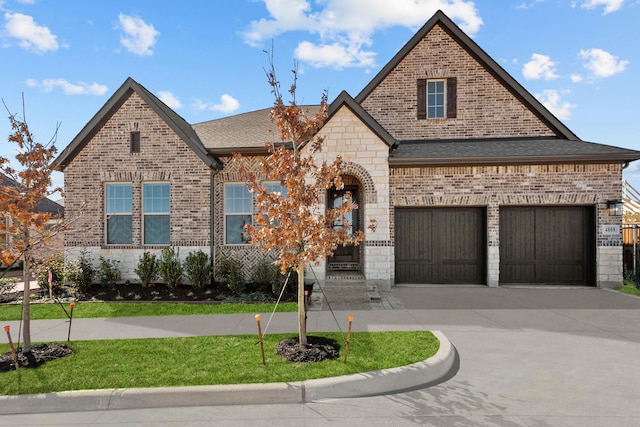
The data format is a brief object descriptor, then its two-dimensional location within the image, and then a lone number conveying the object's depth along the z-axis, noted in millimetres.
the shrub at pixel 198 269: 9780
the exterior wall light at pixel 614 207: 9500
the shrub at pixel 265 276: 9446
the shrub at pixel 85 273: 9391
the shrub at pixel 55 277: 9609
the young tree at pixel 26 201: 4844
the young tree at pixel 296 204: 4672
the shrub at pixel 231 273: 9436
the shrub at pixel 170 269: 9758
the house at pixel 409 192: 9727
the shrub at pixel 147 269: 9914
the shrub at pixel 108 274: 9914
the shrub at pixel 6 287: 9305
